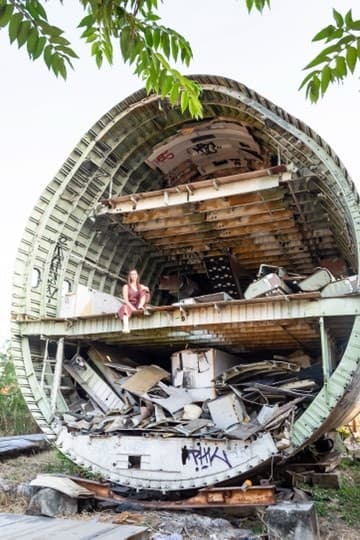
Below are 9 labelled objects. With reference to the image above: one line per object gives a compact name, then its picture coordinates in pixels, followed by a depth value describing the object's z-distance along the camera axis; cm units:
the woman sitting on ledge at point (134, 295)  941
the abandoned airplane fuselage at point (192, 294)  805
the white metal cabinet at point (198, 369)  939
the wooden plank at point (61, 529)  447
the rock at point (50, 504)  764
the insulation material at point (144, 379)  962
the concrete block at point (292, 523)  612
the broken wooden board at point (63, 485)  777
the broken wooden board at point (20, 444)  1184
